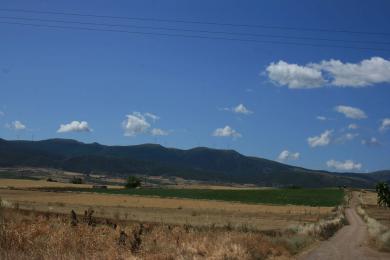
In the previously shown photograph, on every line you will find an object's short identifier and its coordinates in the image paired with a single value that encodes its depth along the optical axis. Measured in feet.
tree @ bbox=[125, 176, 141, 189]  642.63
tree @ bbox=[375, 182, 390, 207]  444.14
